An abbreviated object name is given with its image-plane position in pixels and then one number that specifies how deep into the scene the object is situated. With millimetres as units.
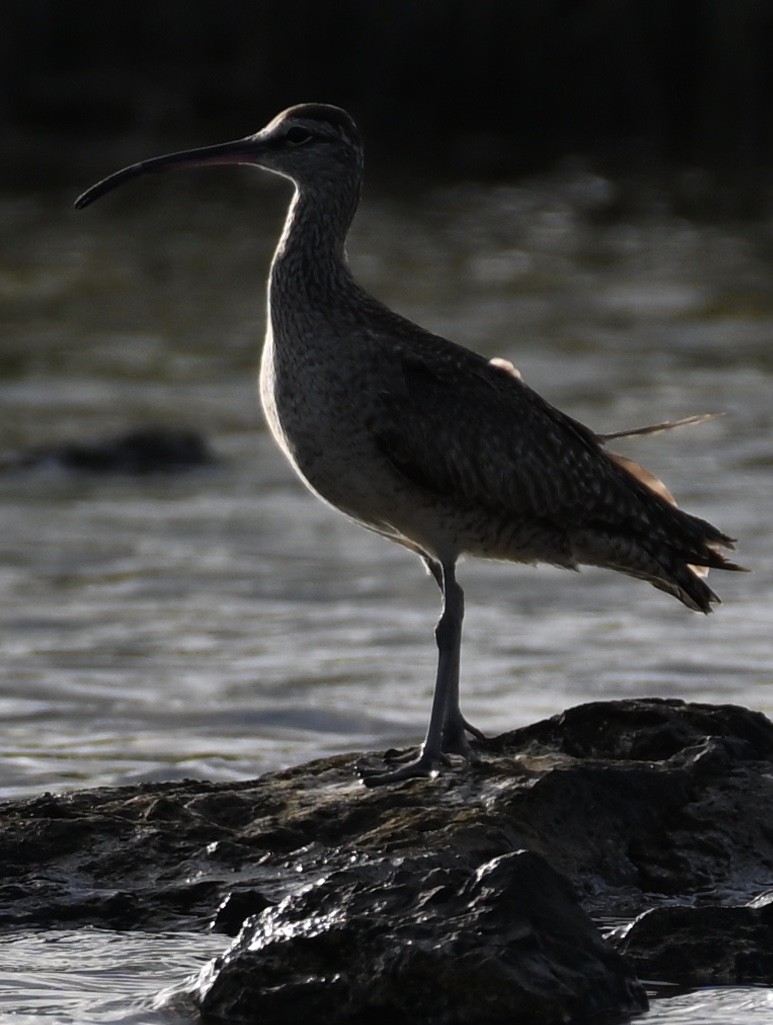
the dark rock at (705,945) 12844
